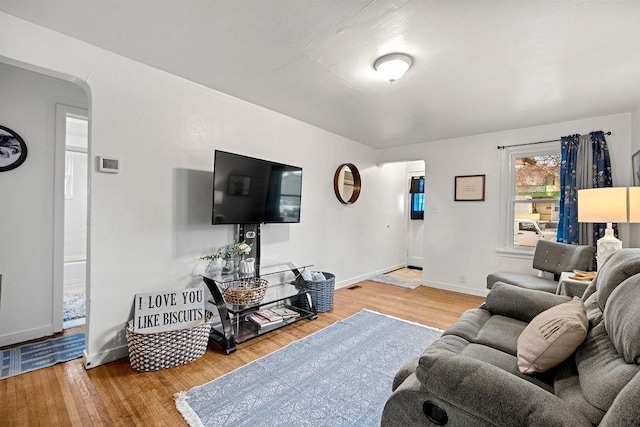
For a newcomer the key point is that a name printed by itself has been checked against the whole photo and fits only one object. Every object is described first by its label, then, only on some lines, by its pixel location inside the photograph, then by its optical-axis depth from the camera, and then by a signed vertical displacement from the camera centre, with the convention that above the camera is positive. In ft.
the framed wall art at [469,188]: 13.65 +1.33
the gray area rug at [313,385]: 5.41 -3.88
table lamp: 7.82 +0.25
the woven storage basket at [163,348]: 6.70 -3.39
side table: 7.48 -1.88
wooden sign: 7.22 -2.69
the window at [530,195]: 12.25 +0.96
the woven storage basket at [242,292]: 8.28 -2.41
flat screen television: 8.30 +0.66
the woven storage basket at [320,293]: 10.89 -3.12
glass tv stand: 8.13 -3.06
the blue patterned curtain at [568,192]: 10.99 +0.96
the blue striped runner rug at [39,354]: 6.77 -3.86
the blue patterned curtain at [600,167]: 10.46 +1.88
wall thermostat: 6.95 +1.08
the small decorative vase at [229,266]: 8.93 -1.78
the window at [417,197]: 20.02 +1.21
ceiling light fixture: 6.84 +3.66
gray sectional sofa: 2.79 -1.88
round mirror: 13.96 +1.52
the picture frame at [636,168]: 9.10 +1.69
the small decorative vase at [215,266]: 9.00 -1.79
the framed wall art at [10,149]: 7.67 +1.54
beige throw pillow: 3.79 -1.71
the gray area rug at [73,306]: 10.14 -3.87
